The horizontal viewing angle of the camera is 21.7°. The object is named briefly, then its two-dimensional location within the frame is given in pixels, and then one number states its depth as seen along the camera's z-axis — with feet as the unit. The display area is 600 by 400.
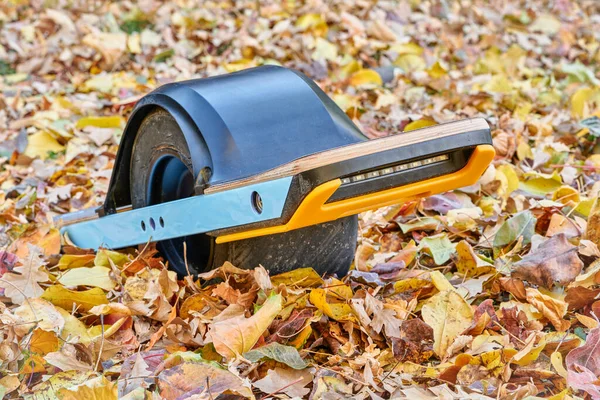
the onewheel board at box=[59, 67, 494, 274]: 5.50
